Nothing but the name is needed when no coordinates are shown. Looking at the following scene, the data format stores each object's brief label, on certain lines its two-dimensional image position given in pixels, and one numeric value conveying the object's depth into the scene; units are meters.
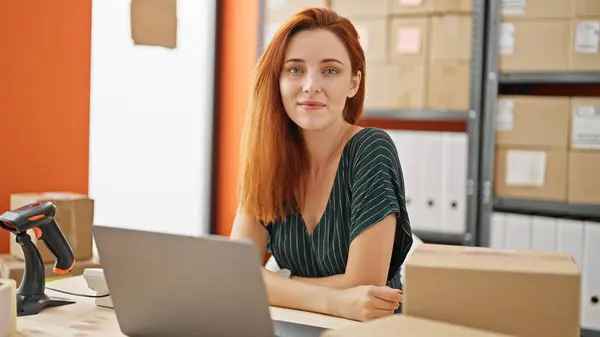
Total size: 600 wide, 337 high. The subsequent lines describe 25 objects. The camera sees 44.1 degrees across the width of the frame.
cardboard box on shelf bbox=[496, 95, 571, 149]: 3.05
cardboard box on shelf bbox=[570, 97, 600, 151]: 3.01
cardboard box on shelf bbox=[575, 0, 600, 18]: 2.98
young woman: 1.71
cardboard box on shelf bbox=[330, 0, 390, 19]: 3.31
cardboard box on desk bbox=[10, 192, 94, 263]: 2.02
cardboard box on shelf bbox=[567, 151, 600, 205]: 3.01
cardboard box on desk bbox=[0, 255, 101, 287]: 1.95
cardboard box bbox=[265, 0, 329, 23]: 3.50
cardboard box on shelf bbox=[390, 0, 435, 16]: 3.23
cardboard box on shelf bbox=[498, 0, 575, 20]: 3.01
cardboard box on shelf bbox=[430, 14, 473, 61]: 3.19
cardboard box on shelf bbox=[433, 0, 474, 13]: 3.18
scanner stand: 1.46
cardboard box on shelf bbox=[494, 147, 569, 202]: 3.07
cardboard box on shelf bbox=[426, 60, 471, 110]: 3.20
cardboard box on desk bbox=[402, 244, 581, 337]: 1.04
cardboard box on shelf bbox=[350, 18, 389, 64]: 3.32
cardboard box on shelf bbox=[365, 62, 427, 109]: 3.26
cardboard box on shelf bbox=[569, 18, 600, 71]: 2.99
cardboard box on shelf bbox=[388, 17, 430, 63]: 3.24
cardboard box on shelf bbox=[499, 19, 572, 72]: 3.04
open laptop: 1.04
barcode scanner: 1.45
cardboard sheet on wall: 1.81
